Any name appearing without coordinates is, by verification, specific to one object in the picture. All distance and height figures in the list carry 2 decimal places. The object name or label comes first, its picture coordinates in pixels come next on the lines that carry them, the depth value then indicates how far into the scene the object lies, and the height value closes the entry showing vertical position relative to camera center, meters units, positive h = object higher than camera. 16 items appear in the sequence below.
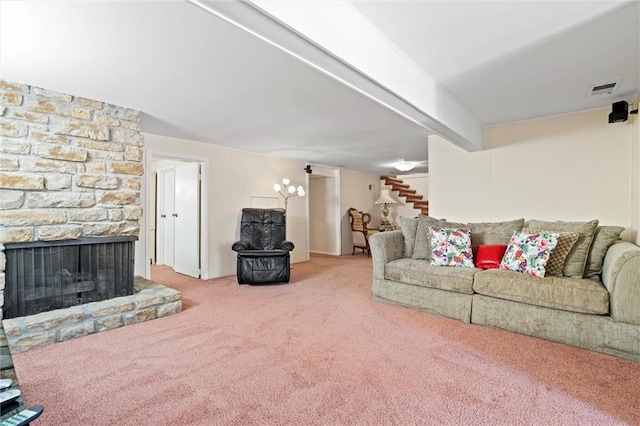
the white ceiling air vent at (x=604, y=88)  2.71 +1.11
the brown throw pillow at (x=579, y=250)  2.65 -0.32
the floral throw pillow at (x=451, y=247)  3.21 -0.36
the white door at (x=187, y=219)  4.86 -0.11
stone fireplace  2.50 +0.04
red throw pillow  3.06 -0.43
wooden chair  7.37 -0.39
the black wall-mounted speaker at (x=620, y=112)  3.07 +1.00
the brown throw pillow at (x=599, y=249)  2.64 -0.31
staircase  7.94 +0.52
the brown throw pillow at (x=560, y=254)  2.69 -0.36
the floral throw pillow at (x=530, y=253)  2.69 -0.36
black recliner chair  4.26 -0.53
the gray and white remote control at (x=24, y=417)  0.98 -0.66
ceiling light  5.69 +0.87
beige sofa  2.17 -0.68
